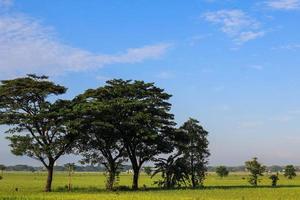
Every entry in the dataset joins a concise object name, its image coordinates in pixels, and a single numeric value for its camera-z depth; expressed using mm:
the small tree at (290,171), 133375
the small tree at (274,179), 81162
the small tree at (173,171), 73562
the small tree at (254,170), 90312
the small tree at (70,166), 74188
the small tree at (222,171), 140500
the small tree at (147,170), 99419
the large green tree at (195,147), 75375
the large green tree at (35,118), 60219
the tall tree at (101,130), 61906
